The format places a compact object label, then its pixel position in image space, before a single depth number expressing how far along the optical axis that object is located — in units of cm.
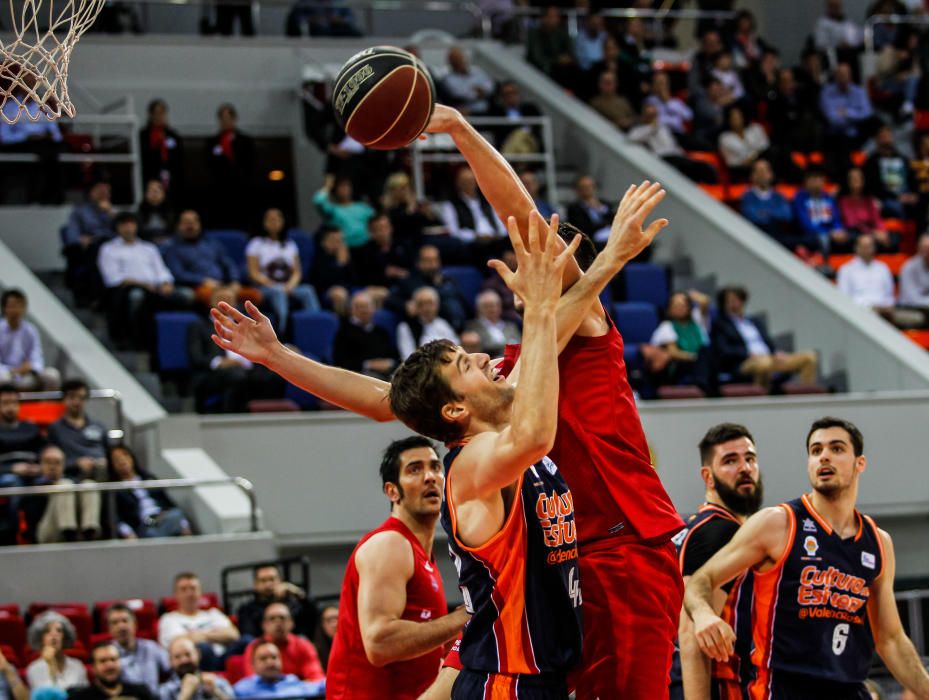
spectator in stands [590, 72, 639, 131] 1766
